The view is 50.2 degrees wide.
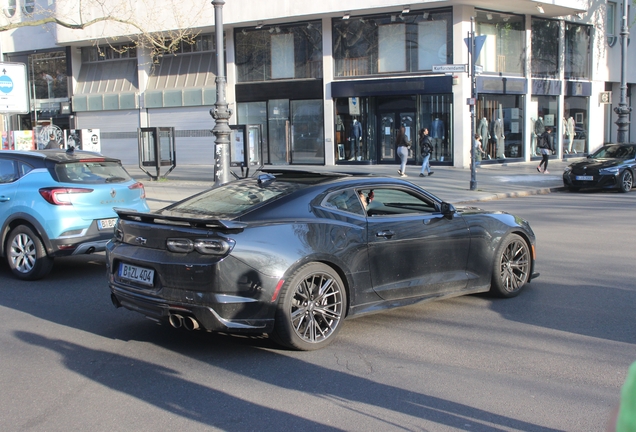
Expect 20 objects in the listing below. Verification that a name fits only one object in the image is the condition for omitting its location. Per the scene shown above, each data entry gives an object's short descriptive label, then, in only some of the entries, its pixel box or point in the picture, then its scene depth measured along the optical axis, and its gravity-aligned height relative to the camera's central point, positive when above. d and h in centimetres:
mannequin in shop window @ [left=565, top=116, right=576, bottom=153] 3259 +70
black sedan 1970 -79
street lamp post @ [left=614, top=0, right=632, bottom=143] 2561 +158
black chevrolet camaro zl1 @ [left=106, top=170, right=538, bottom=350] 529 -88
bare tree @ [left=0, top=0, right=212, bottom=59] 2986 +636
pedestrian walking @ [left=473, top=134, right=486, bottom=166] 2739 -13
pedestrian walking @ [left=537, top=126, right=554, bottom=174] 2467 +1
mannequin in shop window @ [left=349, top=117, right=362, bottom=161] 2941 +50
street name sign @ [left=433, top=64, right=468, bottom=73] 1811 +214
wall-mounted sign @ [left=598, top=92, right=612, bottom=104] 2758 +194
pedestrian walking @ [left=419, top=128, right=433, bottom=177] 2397 +4
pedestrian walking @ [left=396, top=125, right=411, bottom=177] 2383 +12
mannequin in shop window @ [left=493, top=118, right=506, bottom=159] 2895 +39
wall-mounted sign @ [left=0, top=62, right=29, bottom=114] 1470 +151
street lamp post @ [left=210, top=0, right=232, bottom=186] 1563 +53
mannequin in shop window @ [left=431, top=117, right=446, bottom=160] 2791 +57
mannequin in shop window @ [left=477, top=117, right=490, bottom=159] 2822 +73
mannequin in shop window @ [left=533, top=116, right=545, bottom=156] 3048 +86
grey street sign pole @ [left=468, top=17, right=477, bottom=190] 1867 +145
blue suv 842 -63
